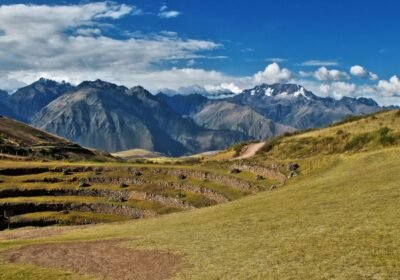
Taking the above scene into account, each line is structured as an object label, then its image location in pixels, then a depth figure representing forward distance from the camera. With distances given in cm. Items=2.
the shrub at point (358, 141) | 9281
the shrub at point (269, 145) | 13338
